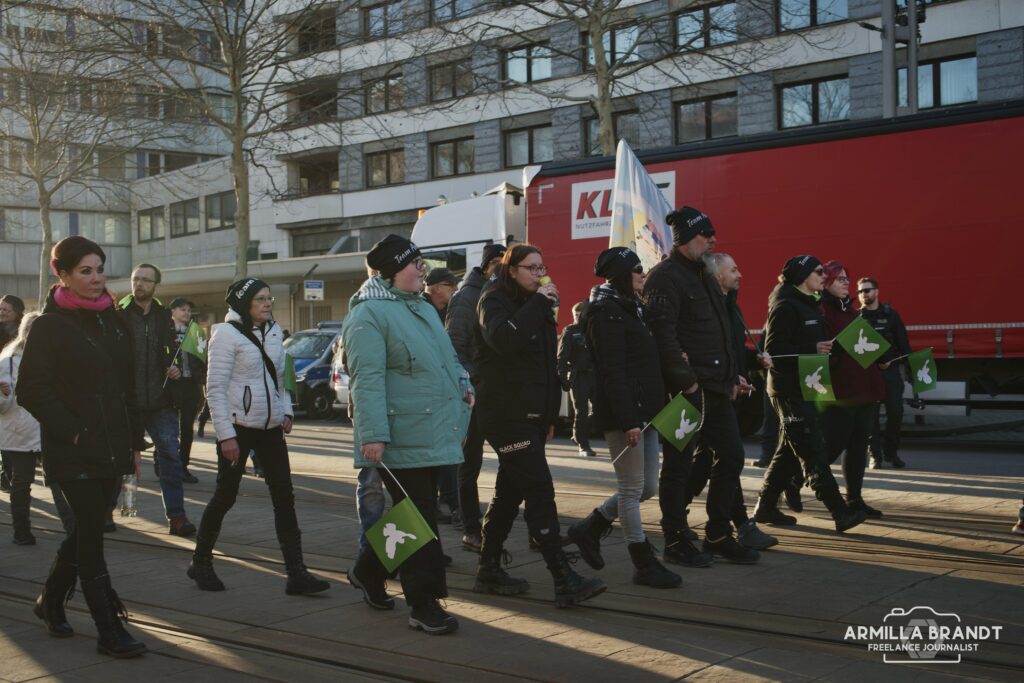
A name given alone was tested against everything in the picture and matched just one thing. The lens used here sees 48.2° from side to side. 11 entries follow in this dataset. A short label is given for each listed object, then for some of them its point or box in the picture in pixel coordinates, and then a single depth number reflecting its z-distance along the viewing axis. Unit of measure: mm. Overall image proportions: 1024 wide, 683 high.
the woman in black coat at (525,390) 5734
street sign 27775
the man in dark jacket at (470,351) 7527
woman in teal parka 5328
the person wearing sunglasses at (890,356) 11453
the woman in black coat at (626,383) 6152
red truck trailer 13211
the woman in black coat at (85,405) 5188
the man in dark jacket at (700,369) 6594
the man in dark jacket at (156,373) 8648
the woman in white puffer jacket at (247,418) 6301
